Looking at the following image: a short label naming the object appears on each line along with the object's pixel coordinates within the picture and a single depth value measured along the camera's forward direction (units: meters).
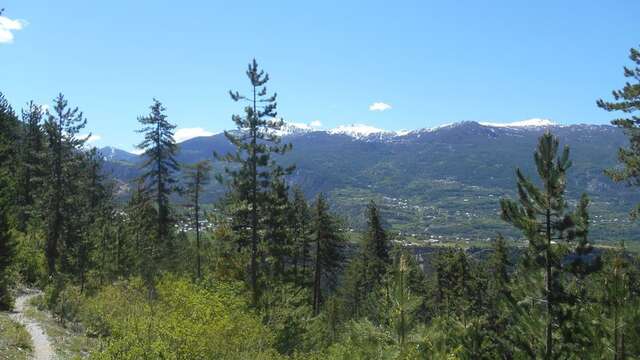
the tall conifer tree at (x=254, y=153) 31.34
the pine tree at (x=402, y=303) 18.28
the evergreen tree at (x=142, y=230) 38.69
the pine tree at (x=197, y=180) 42.56
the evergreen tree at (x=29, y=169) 48.94
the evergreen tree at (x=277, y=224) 33.17
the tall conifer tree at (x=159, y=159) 42.09
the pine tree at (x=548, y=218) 17.30
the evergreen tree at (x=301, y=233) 44.00
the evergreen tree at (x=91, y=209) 36.59
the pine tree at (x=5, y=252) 23.47
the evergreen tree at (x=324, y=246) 44.66
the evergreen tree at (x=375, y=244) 50.47
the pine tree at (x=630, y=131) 22.69
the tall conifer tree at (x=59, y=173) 37.38
